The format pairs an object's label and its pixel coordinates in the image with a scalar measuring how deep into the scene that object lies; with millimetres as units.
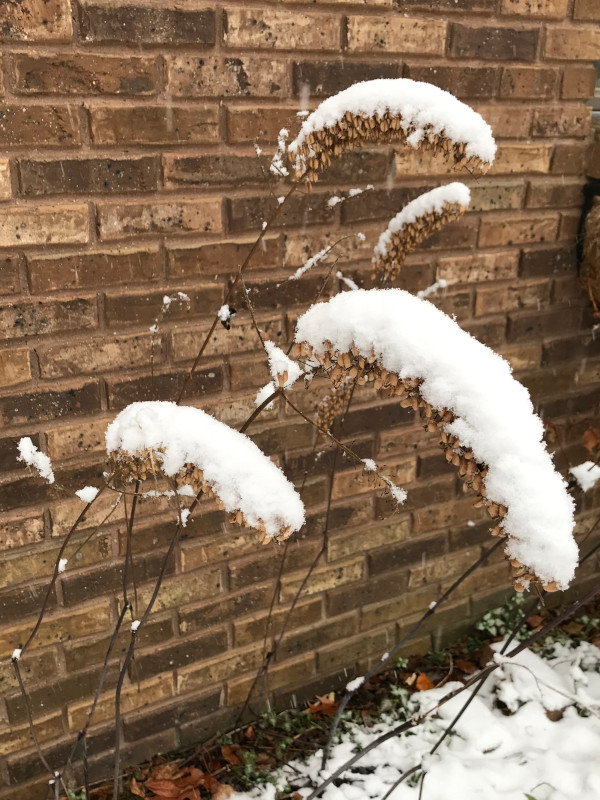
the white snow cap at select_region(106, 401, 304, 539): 851
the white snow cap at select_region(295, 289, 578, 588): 777
